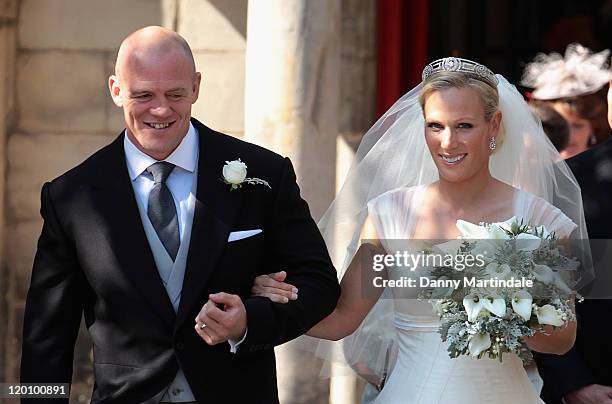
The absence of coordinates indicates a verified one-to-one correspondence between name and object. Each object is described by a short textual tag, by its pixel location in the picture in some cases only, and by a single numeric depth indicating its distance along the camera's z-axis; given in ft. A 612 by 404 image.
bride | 28.43
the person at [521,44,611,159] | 46.50
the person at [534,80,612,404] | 30.58
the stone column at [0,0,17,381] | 48.85
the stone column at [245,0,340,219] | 41.60
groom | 25.89
